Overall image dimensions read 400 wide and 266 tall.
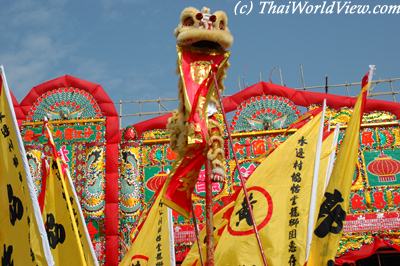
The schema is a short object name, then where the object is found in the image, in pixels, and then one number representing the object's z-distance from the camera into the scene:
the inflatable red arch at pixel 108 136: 10.70
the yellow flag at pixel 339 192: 5.14
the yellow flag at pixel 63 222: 5.91
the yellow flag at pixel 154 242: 7.58
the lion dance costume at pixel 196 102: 5.64
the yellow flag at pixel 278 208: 5.76
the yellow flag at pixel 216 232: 7.15
